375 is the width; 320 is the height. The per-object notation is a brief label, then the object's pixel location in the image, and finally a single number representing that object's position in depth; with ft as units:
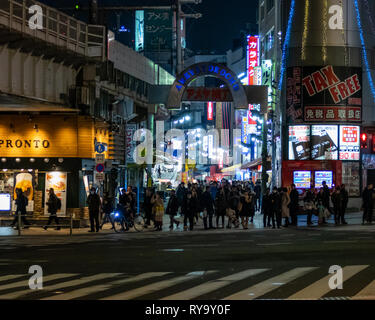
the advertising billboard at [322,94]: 155.53
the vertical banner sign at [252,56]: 186.70
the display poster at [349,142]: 157.58
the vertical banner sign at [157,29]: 280.92
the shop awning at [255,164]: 186.50
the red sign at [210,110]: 350.43
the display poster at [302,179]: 143.13
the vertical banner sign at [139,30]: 283.05
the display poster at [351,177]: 158.51
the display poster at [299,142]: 157.58
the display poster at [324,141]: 156.87
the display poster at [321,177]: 142.31
